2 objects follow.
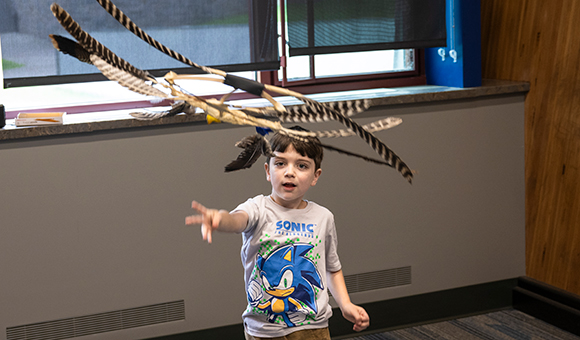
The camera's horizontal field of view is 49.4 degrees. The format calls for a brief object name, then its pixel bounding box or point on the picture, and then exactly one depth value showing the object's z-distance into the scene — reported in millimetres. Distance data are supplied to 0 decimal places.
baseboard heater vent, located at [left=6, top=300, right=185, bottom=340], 2488
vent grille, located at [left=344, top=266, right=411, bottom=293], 2904
